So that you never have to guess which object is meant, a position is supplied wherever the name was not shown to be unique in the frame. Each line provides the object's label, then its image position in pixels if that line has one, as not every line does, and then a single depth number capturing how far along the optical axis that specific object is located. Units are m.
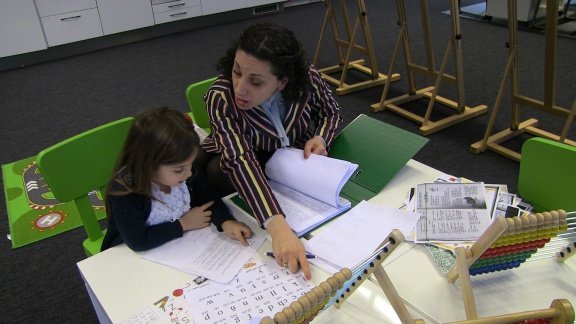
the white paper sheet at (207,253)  1.03
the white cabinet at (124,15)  4.74
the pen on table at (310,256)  1.05
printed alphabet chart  0.91
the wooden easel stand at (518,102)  2.42
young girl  1.10
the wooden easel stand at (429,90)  2.99
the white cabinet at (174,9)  5.09
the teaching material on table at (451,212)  1.10
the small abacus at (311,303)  0.67
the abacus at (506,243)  0.82
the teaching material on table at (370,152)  1.30
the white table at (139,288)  0.92
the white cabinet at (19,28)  4.22
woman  1.24
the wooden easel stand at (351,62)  3.64
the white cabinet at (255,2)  5.70
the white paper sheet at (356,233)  1.05
